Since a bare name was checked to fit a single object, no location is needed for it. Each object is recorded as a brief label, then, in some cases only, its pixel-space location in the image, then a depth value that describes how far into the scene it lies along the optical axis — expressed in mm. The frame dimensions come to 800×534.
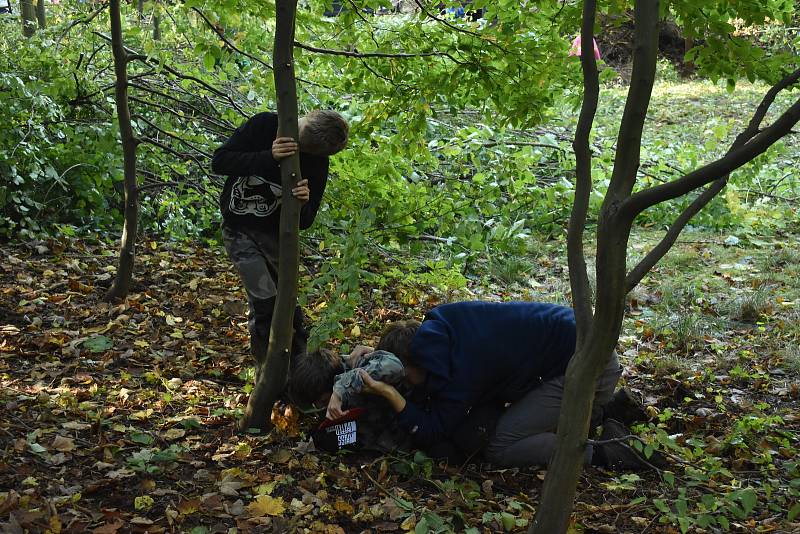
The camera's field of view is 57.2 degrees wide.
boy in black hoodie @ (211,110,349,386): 3812
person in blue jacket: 3514
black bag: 3521
